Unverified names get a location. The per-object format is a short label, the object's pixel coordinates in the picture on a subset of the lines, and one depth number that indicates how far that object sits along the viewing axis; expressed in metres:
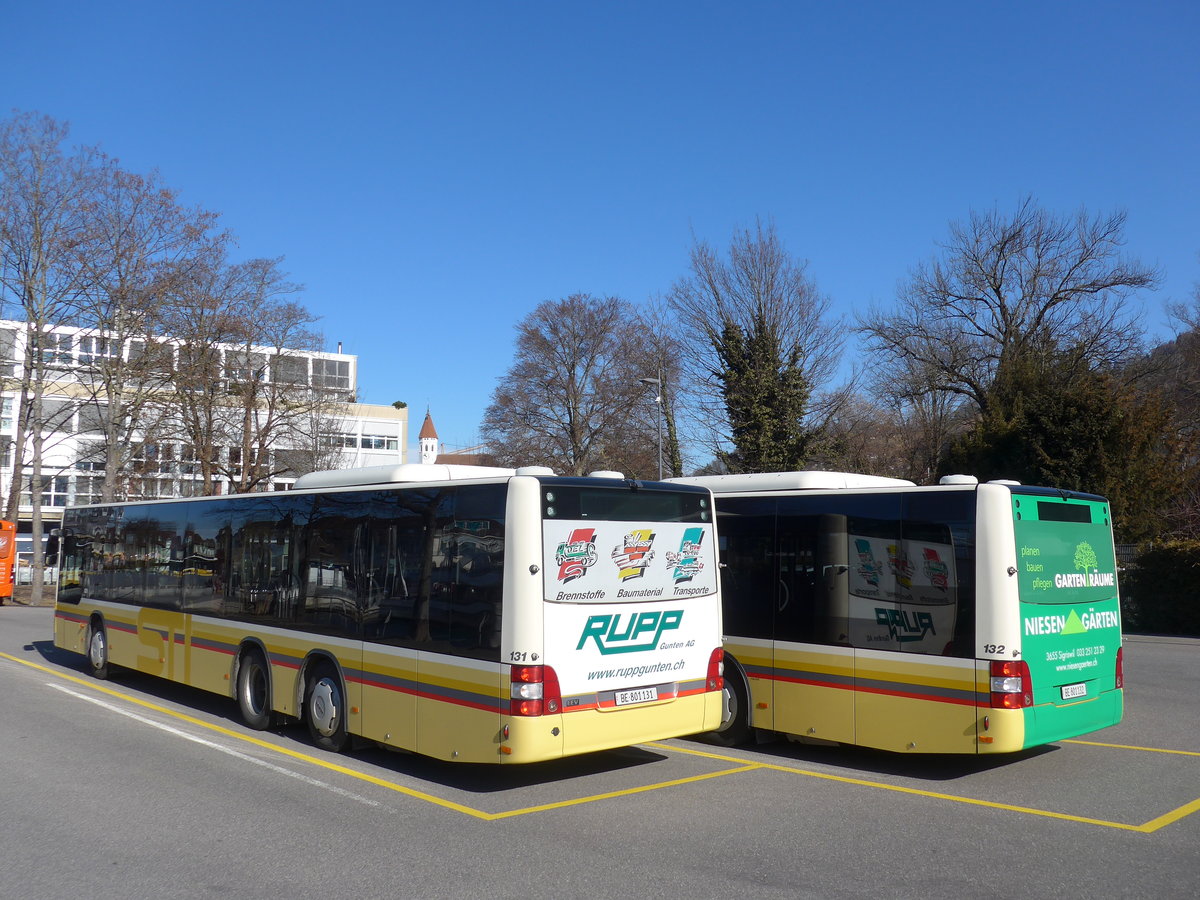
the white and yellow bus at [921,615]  8.43
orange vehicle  34.09
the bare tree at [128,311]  32.84
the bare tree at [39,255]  32.66
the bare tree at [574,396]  48.09
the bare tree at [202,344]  34.56
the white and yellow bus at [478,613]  7.96
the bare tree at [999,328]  40.04
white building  34.72
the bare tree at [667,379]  42.47
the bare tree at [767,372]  32.66
